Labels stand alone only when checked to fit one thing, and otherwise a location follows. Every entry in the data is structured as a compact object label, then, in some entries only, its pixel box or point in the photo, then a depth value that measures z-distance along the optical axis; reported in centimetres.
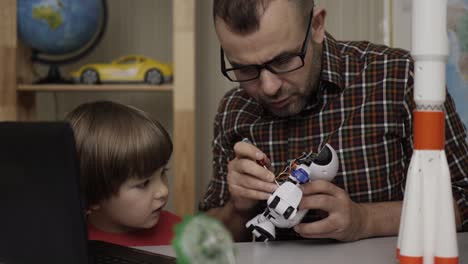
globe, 225
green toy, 62
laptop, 66
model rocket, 72
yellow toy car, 224
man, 126
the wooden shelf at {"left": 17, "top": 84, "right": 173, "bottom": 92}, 221
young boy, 124
